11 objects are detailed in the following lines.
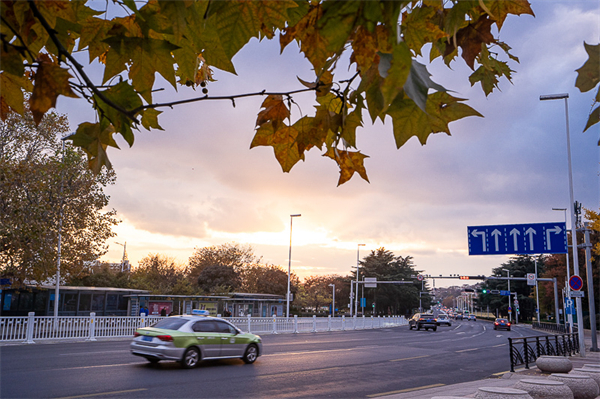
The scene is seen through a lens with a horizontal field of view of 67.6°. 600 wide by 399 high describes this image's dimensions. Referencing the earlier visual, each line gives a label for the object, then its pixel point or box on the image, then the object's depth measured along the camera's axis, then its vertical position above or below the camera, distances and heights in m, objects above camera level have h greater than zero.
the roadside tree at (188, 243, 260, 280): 70.69 +2.38
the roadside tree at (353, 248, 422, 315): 88.35 -2.16
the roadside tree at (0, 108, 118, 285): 21.14 +3.35
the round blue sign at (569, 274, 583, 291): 18.14 -0.17
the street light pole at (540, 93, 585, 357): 17.83 +3.25
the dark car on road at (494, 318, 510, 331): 51.61 -5.37
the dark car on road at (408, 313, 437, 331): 43.91 -4.46
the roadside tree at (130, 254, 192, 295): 52.81 -0.25
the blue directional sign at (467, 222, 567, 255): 19.31 +1.74
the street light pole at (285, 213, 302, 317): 43.92 +1.49
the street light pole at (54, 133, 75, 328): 23.47 +2.61
